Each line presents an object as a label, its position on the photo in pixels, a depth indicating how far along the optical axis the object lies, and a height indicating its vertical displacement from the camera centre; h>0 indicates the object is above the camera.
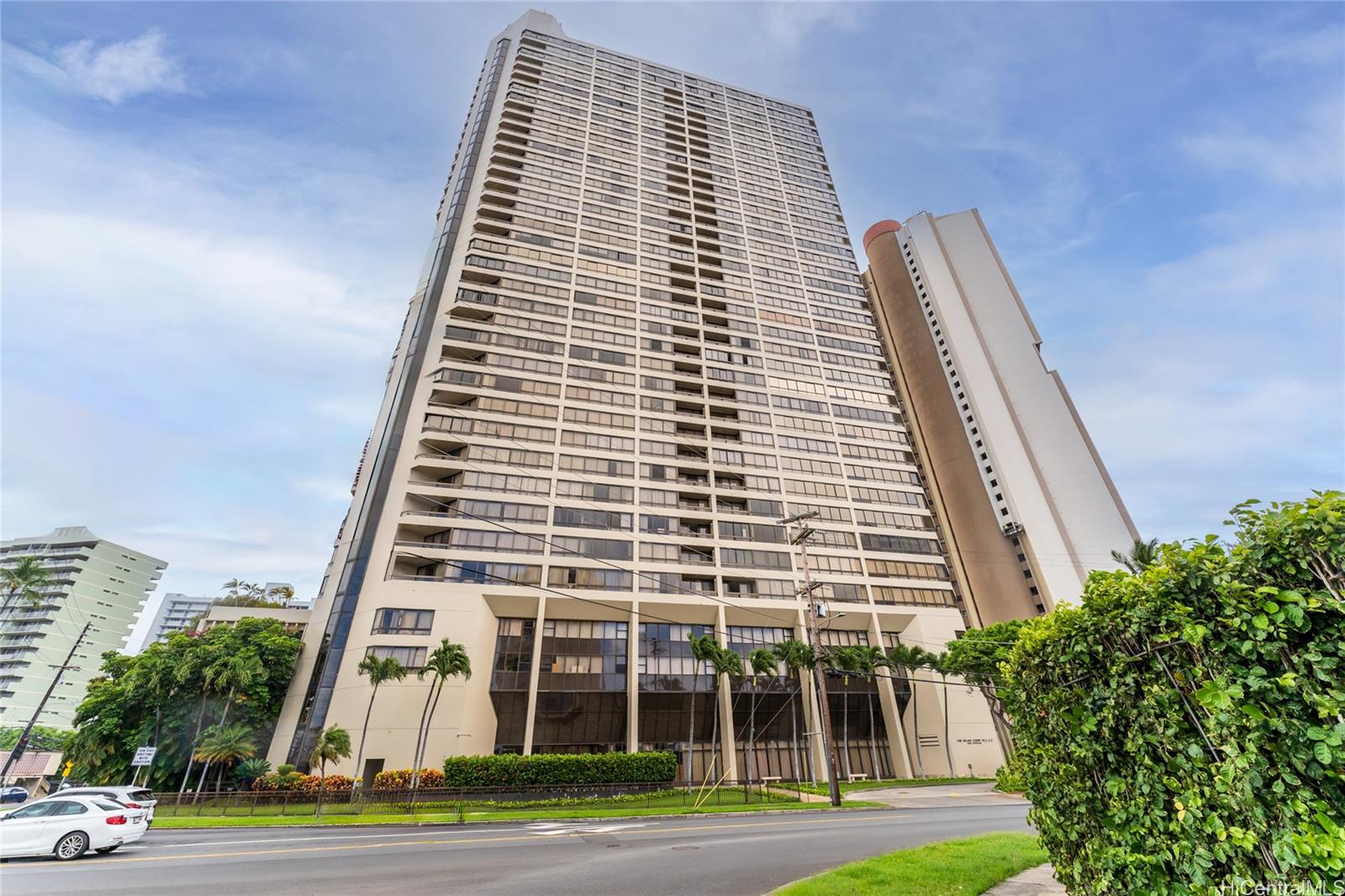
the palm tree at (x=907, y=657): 44.34 +6.79
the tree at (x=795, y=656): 39.53 +6.35
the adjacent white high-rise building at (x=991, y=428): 74.50 +43.68
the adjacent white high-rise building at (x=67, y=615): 104.06 +28.62
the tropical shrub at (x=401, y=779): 31.95 -0.70
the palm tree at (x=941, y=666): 44.41 +6.18
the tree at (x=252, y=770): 35.12 -0.03
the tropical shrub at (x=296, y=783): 30.62 -0.72
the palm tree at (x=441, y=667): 34.06 +5.33
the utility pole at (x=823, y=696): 27.08 +2.66
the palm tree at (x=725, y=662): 38.28 +5.81
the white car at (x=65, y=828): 12.84 -1.14
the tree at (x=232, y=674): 37.41 +5.73
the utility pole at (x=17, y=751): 33.16 +1.31
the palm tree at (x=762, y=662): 39.75 +5.99
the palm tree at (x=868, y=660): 42.44 +6.42
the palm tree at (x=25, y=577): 52.88 +17.13
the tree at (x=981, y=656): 40.94 +6.36
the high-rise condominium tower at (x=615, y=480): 40.56 +22.18
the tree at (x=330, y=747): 32.50 +1.04
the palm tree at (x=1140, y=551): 31.84 +11.19
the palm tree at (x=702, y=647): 38.35 +6.75
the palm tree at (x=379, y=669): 33.28 +5.15
